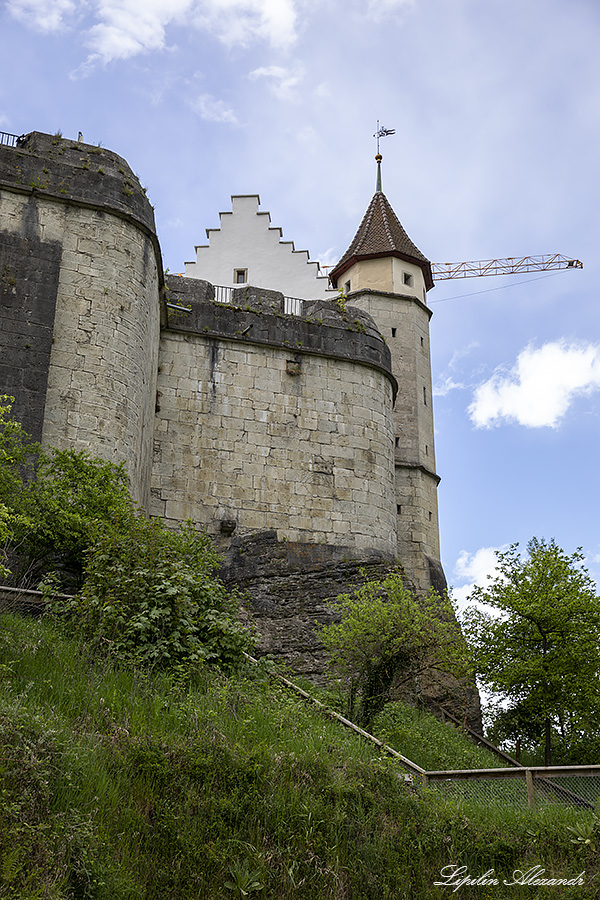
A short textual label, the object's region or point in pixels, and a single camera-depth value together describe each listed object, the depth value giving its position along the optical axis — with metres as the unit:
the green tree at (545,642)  19.72
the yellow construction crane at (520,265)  64.38
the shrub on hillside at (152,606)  12.09
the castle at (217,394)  17.50
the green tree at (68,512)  14.20
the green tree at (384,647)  14.50
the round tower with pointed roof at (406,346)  26.86
